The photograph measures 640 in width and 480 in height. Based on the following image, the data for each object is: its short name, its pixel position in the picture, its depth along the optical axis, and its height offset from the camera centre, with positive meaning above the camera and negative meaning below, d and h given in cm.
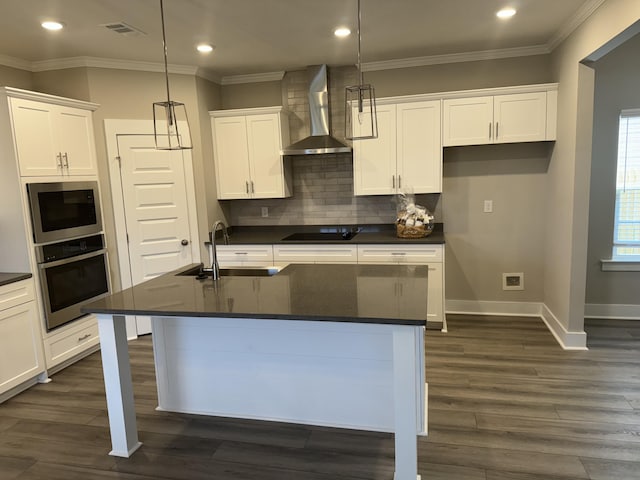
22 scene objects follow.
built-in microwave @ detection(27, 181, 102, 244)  330 -11
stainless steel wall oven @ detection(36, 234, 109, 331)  339 -64
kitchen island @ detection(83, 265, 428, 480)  200 -90
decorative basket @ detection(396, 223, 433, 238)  406 -44
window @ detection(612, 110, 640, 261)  408 -16
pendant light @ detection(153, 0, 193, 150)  405 +61
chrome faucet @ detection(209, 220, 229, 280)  252 -44
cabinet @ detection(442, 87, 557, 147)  388 +54
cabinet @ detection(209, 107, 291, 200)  443 +38
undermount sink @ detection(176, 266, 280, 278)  301 -56
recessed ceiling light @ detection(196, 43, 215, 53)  365 +120
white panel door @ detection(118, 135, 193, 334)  406 -14
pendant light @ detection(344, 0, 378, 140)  413 +63
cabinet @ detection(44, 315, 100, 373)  346 -119
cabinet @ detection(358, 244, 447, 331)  398 -69
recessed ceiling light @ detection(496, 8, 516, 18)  310 +118
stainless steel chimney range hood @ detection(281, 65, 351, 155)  427 +75
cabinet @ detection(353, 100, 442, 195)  409 +29
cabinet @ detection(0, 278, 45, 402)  305 -100
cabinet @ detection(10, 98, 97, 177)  322 +46
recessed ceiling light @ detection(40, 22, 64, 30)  304 +119
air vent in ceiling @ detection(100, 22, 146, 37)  312 +119
